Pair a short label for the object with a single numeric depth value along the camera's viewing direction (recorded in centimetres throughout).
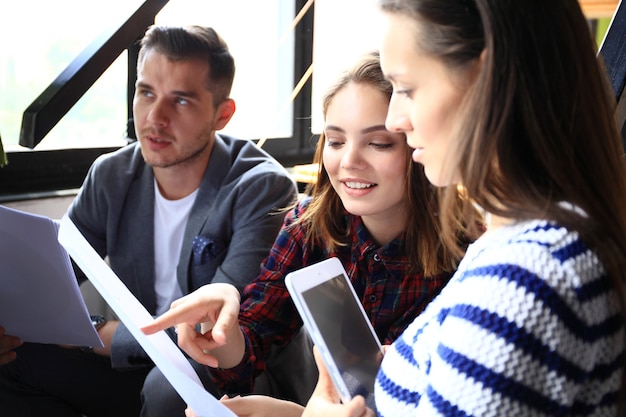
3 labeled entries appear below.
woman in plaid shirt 126
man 157
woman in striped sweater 67
